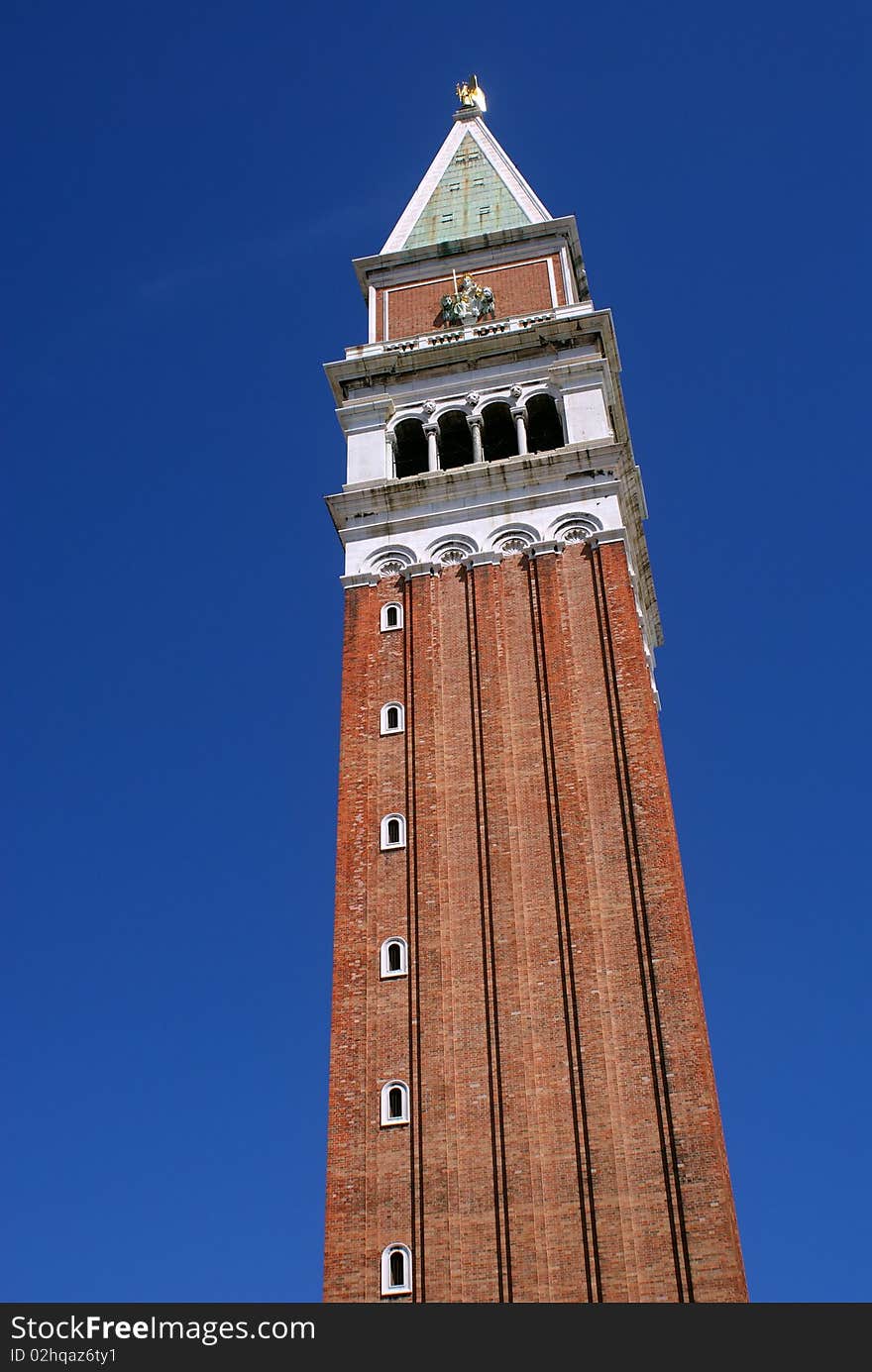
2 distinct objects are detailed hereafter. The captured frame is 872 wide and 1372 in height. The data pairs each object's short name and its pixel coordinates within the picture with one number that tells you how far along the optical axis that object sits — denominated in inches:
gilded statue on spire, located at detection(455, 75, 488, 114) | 2623.0
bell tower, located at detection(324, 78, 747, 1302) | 1267.2
